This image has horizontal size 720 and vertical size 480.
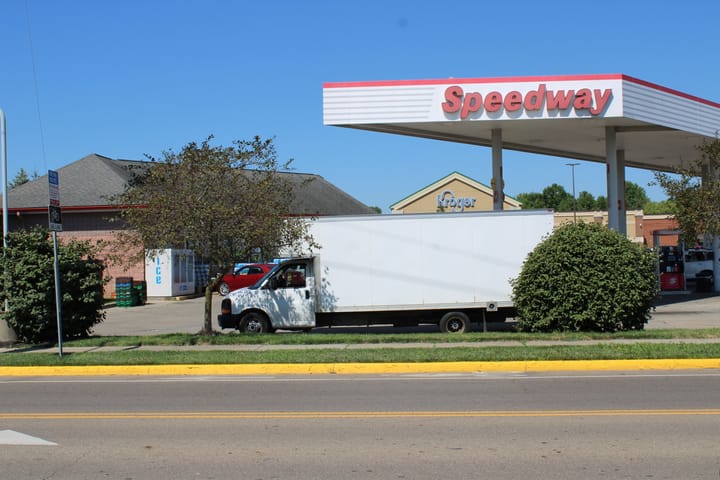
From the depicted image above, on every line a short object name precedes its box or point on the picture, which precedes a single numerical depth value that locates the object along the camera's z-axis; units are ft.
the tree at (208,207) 53.11
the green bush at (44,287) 55.57
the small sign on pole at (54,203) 46.88
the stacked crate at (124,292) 104.99
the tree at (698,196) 60.80
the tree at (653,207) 462.60
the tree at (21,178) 341.70
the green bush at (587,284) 53.11
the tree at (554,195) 493.36
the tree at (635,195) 545.07
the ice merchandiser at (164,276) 115.96
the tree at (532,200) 490.40
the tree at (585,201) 467.11
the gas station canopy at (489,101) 76.13
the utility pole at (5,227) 56.39
